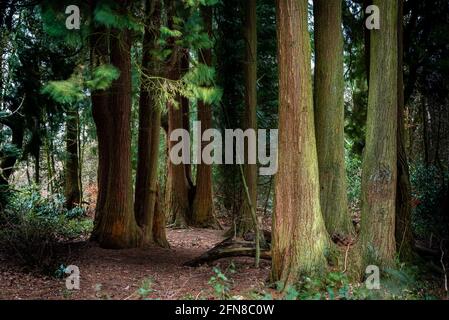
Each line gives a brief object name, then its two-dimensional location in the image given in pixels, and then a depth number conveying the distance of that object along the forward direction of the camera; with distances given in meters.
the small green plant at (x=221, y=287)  6.46
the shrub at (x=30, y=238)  8.09
